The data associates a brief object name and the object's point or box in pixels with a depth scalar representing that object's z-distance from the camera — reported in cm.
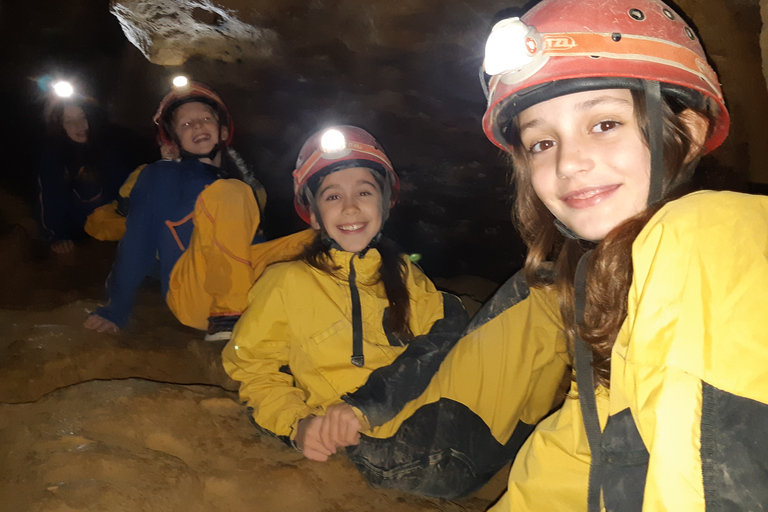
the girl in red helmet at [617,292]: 81
